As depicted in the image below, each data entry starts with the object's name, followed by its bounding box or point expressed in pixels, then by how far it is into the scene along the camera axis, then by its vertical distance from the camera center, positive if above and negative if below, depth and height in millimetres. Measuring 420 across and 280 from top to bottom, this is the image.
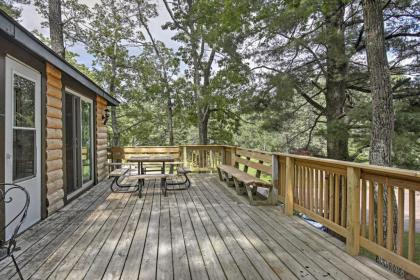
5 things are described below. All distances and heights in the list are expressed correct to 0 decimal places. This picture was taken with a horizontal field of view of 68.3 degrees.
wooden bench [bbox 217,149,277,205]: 5048 -680
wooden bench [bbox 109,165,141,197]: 6078 -1066
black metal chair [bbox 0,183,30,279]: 2022 -780
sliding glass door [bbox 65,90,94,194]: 5543 -44
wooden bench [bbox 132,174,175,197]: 5746 -712
